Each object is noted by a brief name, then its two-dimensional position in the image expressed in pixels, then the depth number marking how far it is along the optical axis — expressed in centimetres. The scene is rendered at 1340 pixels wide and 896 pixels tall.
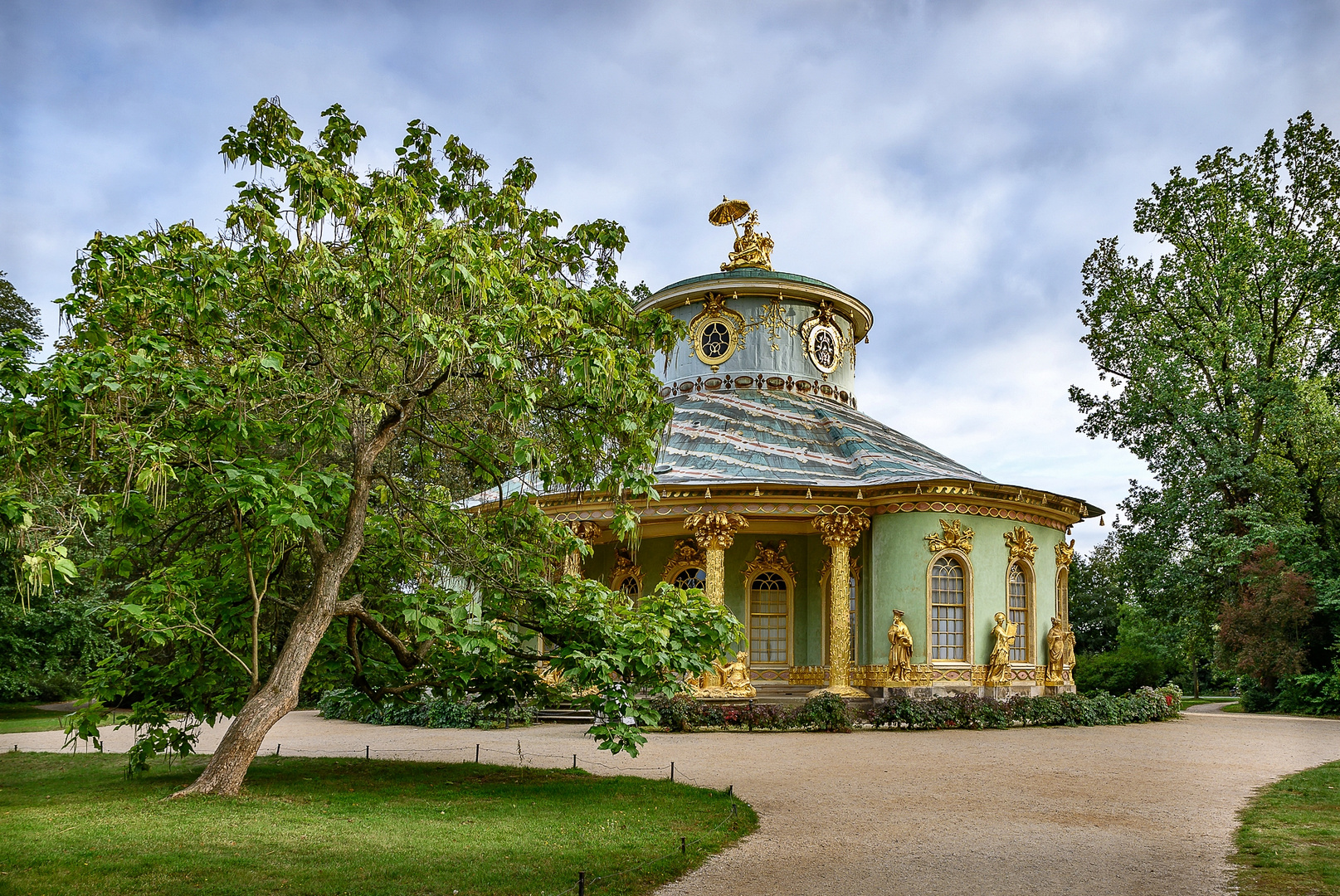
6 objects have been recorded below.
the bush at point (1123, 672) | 3309
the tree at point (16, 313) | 2722
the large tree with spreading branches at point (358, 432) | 835
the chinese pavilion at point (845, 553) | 1955
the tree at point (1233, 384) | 2514
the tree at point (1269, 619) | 2348
